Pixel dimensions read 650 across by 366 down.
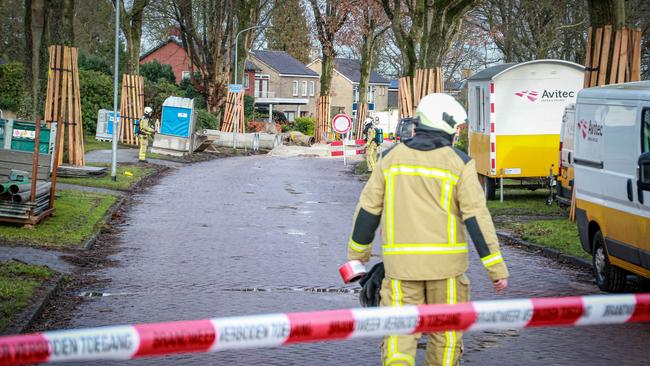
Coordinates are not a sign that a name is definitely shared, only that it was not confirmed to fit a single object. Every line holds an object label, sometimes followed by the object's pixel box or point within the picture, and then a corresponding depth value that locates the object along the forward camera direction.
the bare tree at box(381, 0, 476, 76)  30.00
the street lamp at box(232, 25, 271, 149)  52.12
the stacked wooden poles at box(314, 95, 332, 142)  64.27
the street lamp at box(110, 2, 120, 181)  25.81
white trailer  23.25
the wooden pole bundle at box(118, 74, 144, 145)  42.66
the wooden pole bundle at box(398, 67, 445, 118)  29.38
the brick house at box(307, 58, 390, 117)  119.31
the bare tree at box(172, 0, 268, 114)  53.22
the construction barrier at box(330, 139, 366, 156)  40.42
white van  10.38
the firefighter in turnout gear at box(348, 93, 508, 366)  6.00
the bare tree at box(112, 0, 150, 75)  43.72
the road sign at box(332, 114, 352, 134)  39.44
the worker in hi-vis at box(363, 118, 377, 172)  33.09
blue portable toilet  42.84
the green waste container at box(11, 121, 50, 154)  17.67
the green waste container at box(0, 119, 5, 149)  17.75
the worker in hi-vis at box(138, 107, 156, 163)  35.09
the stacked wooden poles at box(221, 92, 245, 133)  53.44
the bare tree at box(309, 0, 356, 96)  57.12
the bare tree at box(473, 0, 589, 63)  40.91
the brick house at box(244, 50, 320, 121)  101.94
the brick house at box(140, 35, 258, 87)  95.25
